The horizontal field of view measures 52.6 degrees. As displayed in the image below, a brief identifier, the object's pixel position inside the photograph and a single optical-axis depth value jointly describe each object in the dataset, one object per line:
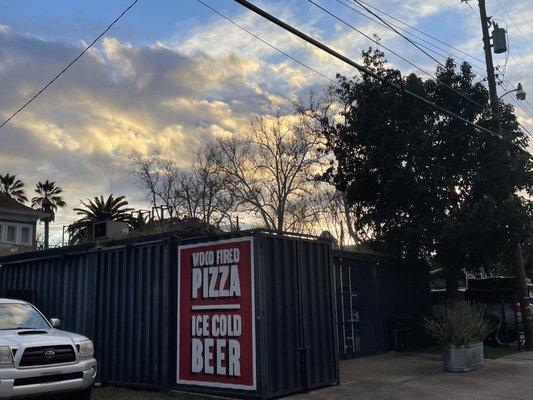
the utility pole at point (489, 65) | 17.41
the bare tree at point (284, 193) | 41.78
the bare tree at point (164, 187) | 47.38
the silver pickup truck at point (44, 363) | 7.82
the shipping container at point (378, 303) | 15.13
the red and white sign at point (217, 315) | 9.26
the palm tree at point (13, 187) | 57.25
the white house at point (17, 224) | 39.41
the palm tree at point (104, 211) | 57.22
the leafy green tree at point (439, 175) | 16.31
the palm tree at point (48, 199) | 63.84
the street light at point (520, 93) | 18.78
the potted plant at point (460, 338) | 12.12
